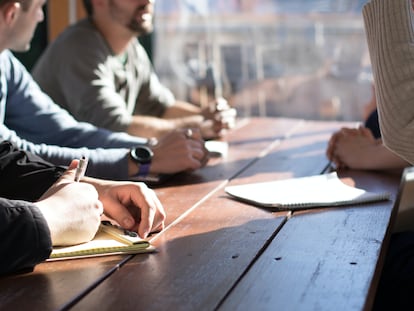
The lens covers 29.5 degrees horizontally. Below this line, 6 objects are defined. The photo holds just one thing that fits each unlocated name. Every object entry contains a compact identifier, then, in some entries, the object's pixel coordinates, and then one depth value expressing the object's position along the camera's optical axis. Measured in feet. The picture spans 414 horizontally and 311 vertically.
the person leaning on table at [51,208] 3.46
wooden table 3.11
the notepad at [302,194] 4.84
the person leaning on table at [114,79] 8.21
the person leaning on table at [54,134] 5.83
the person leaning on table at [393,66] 4.01
